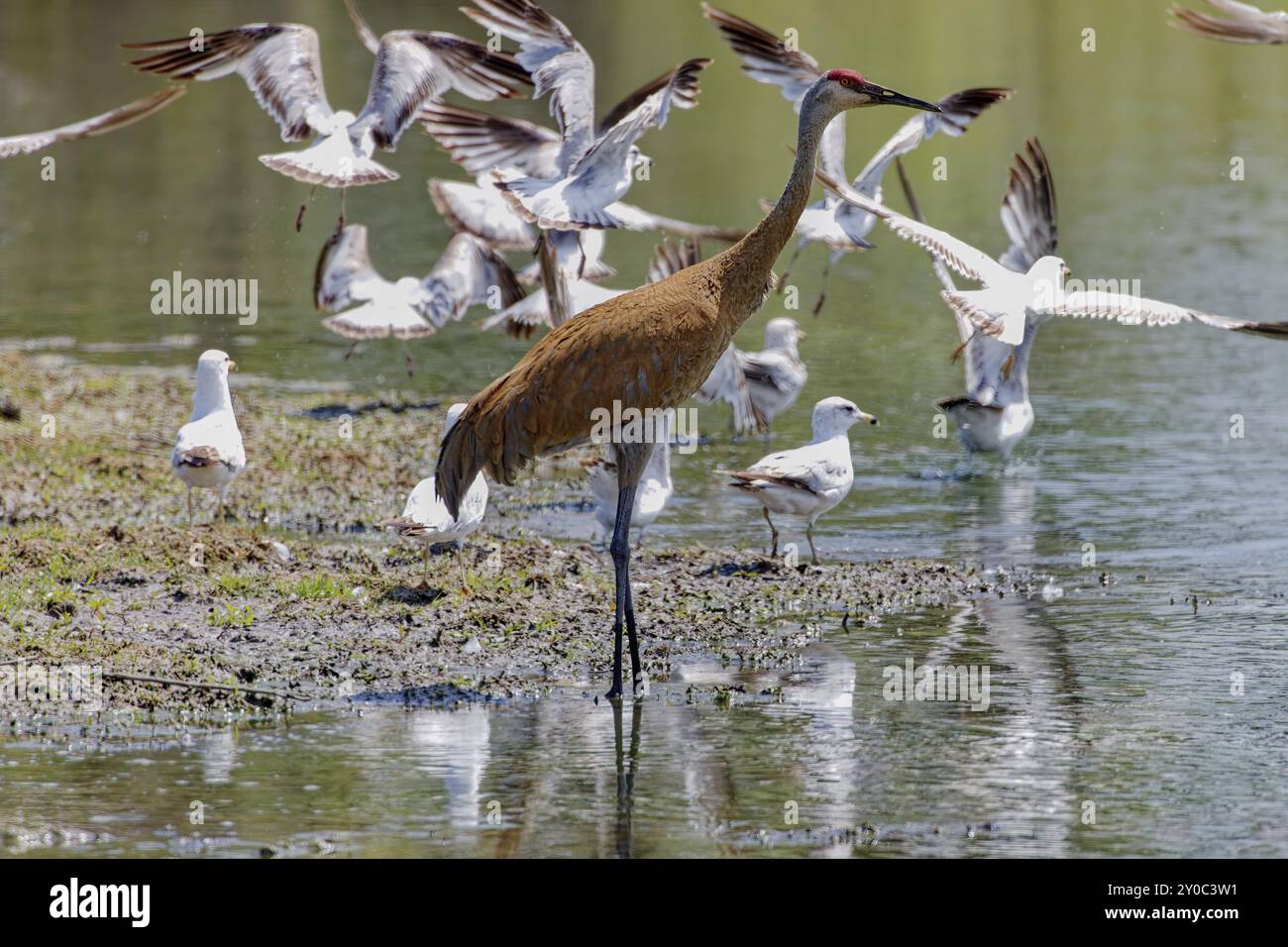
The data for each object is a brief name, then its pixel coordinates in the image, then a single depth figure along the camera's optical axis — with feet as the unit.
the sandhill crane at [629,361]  27.20
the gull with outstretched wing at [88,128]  32.27
